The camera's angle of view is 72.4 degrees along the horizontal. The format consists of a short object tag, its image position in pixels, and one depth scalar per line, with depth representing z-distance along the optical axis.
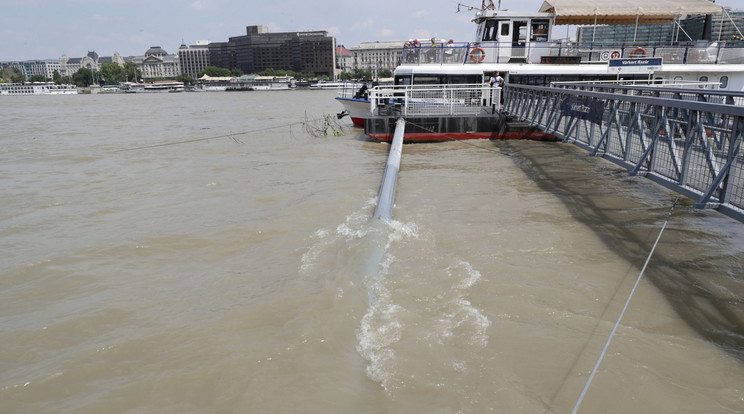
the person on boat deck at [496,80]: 18.53
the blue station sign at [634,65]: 14.59
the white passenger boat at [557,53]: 19.27
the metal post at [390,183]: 8.38
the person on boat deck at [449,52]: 19.52
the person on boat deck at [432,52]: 19.42
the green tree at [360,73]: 182.85
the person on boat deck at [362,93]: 24.03
